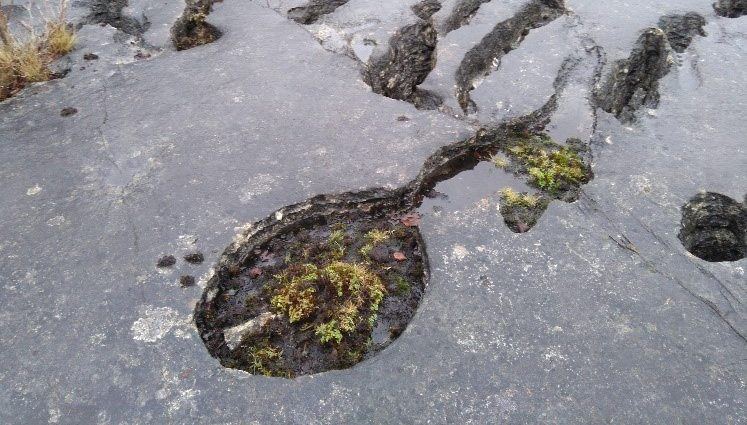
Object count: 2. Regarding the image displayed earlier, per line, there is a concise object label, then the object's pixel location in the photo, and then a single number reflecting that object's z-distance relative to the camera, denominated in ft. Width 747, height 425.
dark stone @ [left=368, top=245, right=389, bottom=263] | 8.73
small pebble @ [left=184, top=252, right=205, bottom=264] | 8.38
